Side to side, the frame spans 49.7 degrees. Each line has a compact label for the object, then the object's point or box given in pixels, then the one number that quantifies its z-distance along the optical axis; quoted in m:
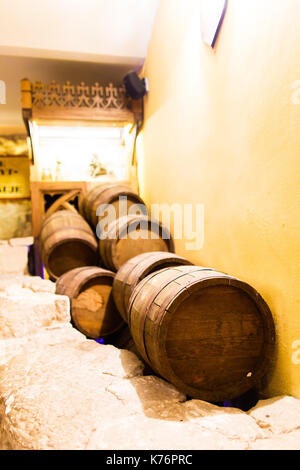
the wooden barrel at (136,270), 2.57
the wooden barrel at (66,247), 3.82
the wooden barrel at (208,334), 1.70
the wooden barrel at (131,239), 3.35
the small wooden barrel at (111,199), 4.12
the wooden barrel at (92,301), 3.17
